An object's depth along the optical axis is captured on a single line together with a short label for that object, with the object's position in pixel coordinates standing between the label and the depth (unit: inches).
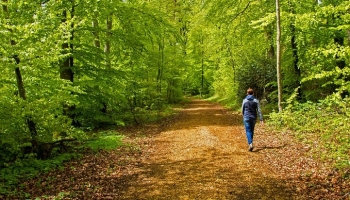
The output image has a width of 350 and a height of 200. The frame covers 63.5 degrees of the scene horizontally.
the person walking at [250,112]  382.6
